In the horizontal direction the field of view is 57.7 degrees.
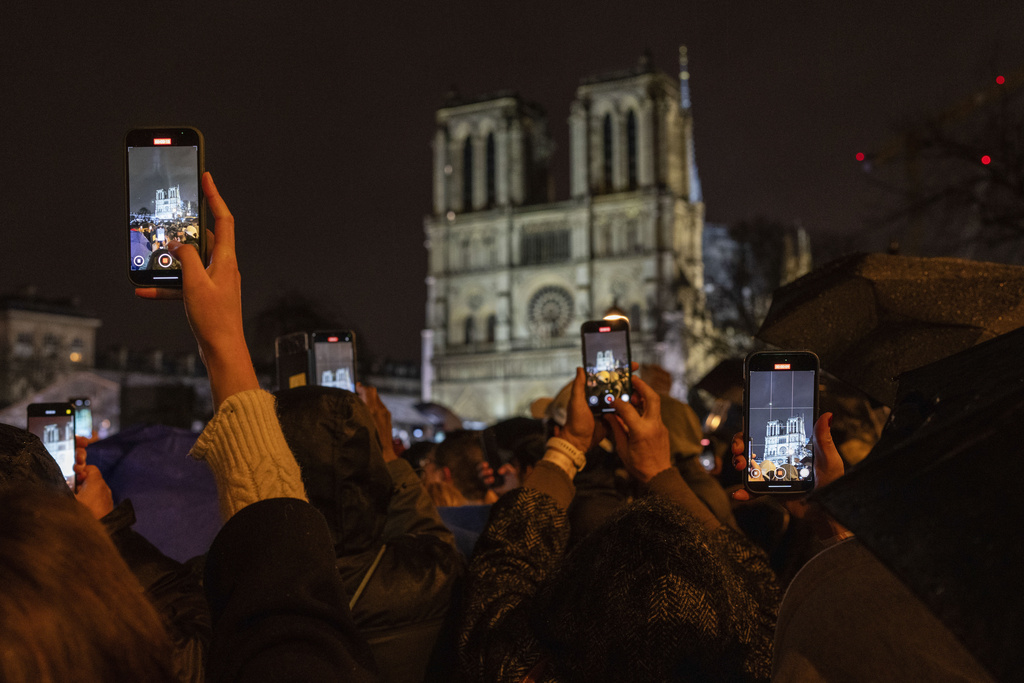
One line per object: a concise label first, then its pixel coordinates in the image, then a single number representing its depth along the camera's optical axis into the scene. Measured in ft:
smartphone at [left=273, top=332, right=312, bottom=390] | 11.59
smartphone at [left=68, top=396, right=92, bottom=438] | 10.34
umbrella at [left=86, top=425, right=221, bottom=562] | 13.26
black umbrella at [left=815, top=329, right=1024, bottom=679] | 2.56
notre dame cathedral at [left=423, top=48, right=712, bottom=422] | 160.56
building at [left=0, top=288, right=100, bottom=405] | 164.76
